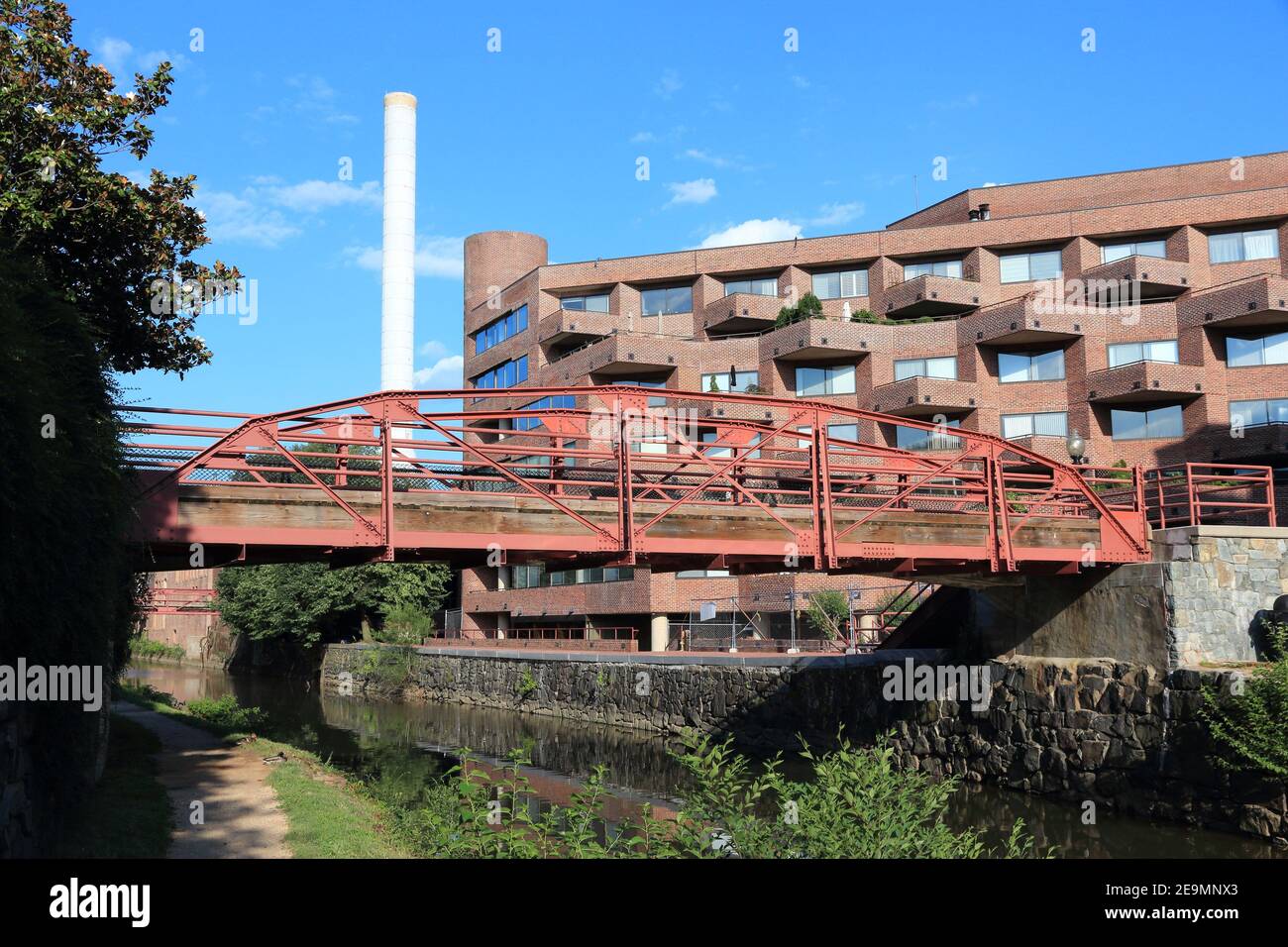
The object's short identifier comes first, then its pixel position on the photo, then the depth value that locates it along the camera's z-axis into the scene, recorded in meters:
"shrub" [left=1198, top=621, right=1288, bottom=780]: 14.78
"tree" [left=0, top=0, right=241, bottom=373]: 12.73
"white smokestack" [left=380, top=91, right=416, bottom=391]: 57.25
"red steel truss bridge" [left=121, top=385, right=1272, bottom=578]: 13.35
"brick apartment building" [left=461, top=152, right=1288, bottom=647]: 38.75
